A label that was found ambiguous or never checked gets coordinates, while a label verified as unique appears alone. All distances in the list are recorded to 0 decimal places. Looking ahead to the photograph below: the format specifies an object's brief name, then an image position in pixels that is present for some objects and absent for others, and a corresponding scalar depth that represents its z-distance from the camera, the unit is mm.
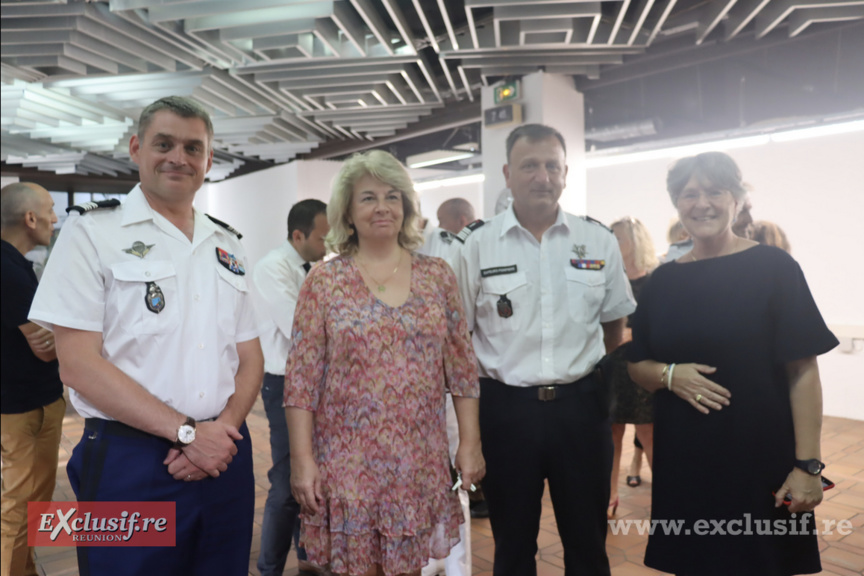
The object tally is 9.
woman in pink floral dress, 1643
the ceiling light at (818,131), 4949
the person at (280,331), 2607
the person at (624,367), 3506
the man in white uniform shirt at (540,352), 2025
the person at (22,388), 2523
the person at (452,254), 2371
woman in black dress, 1709
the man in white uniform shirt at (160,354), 1448
